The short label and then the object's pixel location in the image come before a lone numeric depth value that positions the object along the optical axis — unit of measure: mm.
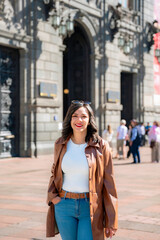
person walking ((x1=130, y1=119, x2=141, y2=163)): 16953
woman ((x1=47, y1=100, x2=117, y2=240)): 3504
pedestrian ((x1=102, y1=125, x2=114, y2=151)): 18781
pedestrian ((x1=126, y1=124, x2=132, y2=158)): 17608
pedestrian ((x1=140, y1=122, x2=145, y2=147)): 24372
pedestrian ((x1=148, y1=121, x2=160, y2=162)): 17500
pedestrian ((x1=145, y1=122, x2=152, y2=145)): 27109
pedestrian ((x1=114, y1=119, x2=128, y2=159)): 18734
